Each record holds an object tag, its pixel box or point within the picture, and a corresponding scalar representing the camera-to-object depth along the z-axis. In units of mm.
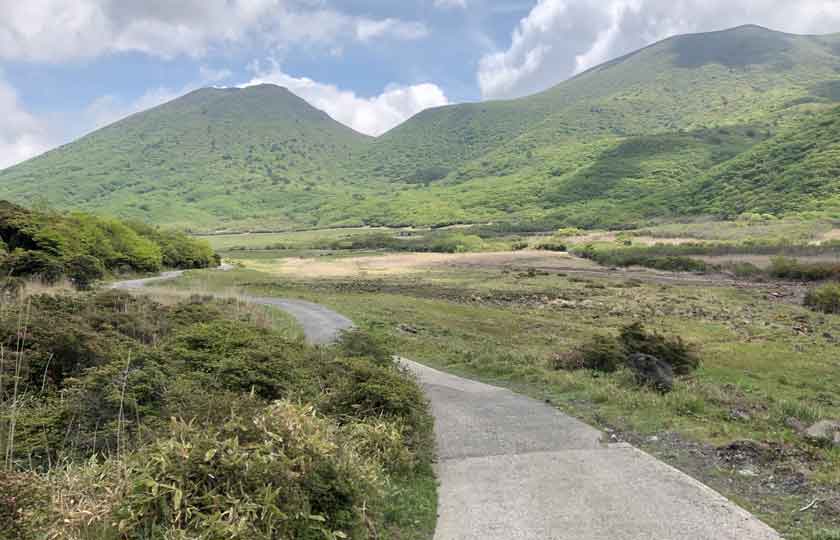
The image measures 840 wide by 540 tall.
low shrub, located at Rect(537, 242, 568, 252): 110194
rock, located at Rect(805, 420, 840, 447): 9859
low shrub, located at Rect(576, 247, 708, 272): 77256
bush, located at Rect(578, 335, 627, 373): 18438
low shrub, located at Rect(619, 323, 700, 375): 19484
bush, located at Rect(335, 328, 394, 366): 13656
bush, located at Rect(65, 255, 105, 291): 29938
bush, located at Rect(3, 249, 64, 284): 26519
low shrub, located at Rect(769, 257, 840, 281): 61594
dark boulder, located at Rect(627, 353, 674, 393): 14645
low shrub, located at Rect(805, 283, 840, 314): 43656
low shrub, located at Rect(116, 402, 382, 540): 4570
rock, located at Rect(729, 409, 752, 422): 11664
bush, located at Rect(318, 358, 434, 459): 9000
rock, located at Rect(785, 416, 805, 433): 10984
